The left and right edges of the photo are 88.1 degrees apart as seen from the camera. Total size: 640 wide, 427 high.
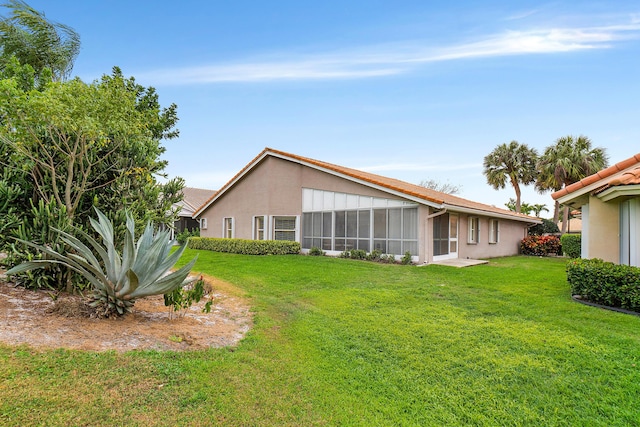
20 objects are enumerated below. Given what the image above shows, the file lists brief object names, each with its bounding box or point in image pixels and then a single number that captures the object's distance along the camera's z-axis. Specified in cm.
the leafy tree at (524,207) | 5122
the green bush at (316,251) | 1656
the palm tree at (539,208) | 5406
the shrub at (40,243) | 536
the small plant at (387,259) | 1398
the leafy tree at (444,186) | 4766
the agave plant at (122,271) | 489
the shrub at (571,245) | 1909
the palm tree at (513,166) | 3114
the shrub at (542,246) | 2149
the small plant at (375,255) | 1450
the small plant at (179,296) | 529
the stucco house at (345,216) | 1393
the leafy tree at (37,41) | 1099
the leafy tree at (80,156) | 525
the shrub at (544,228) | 2614
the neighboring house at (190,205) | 2912
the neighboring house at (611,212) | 724
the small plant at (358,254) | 1485
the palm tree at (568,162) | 2633
